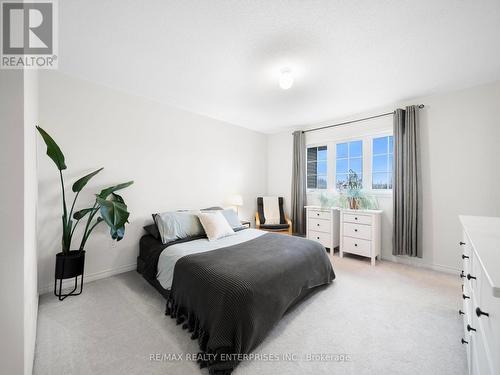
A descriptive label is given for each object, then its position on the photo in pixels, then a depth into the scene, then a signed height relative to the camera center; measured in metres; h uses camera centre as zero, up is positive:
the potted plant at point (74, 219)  2.11 -0.36
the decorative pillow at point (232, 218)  3.28 -0.51
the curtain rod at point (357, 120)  3.09 +1.18
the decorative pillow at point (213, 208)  3.57 -0.38
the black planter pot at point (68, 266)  2.14 -0.83
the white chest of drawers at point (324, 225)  3.70 -0.72
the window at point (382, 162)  3.48 +0.42
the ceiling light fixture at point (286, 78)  2.30 +1.21
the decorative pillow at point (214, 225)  2.78 -0.54
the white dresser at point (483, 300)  0.65 -0.48
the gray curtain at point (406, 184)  3.05 +0.03
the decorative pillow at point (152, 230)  2.77 -0.60
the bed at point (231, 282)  1.45 -0.85
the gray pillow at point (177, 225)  2.67 -0.52
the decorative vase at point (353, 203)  3.54 -0.29
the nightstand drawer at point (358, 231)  3.26 -0.73
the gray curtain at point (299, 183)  4.42 +0.07
